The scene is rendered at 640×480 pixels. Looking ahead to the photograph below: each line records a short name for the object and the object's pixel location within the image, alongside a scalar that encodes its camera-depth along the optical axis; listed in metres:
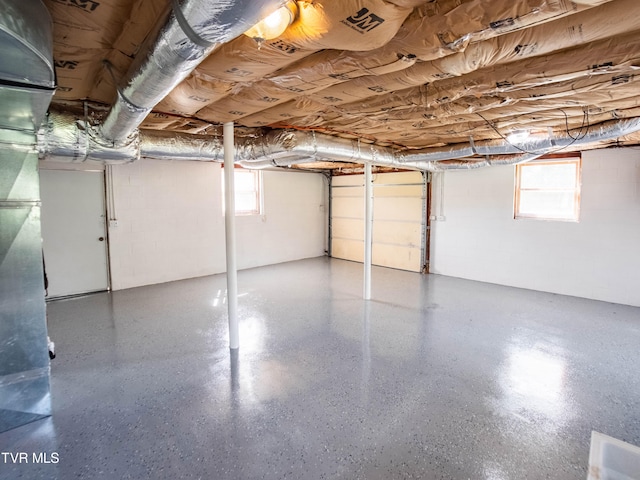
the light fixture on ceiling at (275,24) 1.37
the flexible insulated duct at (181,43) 1.01
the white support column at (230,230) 3.04
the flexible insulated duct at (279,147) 2.73
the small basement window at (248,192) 6.57
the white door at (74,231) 4.51
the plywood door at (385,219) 6.48
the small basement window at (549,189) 4.84
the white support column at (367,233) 4.65
